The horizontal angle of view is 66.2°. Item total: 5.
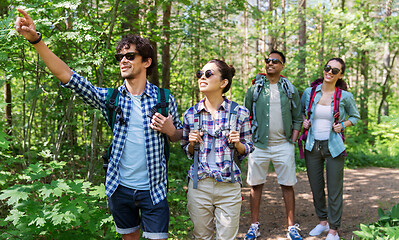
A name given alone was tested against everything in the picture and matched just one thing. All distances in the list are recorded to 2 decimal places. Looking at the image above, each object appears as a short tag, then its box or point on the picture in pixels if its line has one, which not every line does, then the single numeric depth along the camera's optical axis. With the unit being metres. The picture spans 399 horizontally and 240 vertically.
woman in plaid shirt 2.69
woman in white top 4.12
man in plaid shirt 2.43
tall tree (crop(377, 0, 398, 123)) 12.09
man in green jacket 4.27
